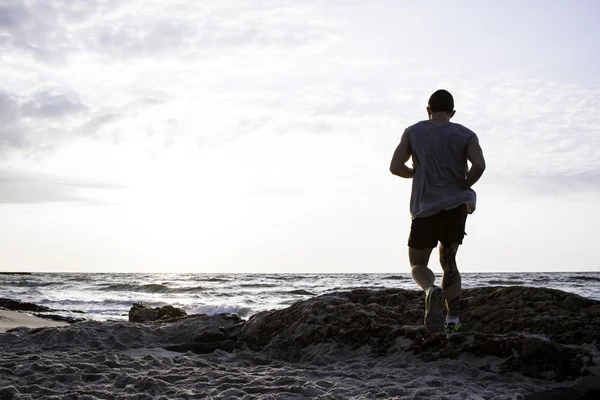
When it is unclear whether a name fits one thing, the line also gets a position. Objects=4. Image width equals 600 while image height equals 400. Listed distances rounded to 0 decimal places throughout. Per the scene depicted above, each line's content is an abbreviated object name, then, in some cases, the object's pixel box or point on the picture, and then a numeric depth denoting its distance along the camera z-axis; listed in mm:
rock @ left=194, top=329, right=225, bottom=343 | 4863
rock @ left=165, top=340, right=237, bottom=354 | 4633
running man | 3672
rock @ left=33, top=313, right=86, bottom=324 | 9093
